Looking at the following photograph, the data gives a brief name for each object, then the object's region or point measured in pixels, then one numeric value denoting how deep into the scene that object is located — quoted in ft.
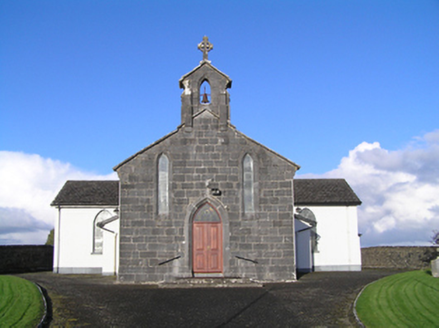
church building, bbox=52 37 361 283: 74.79
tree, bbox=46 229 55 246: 143.94
